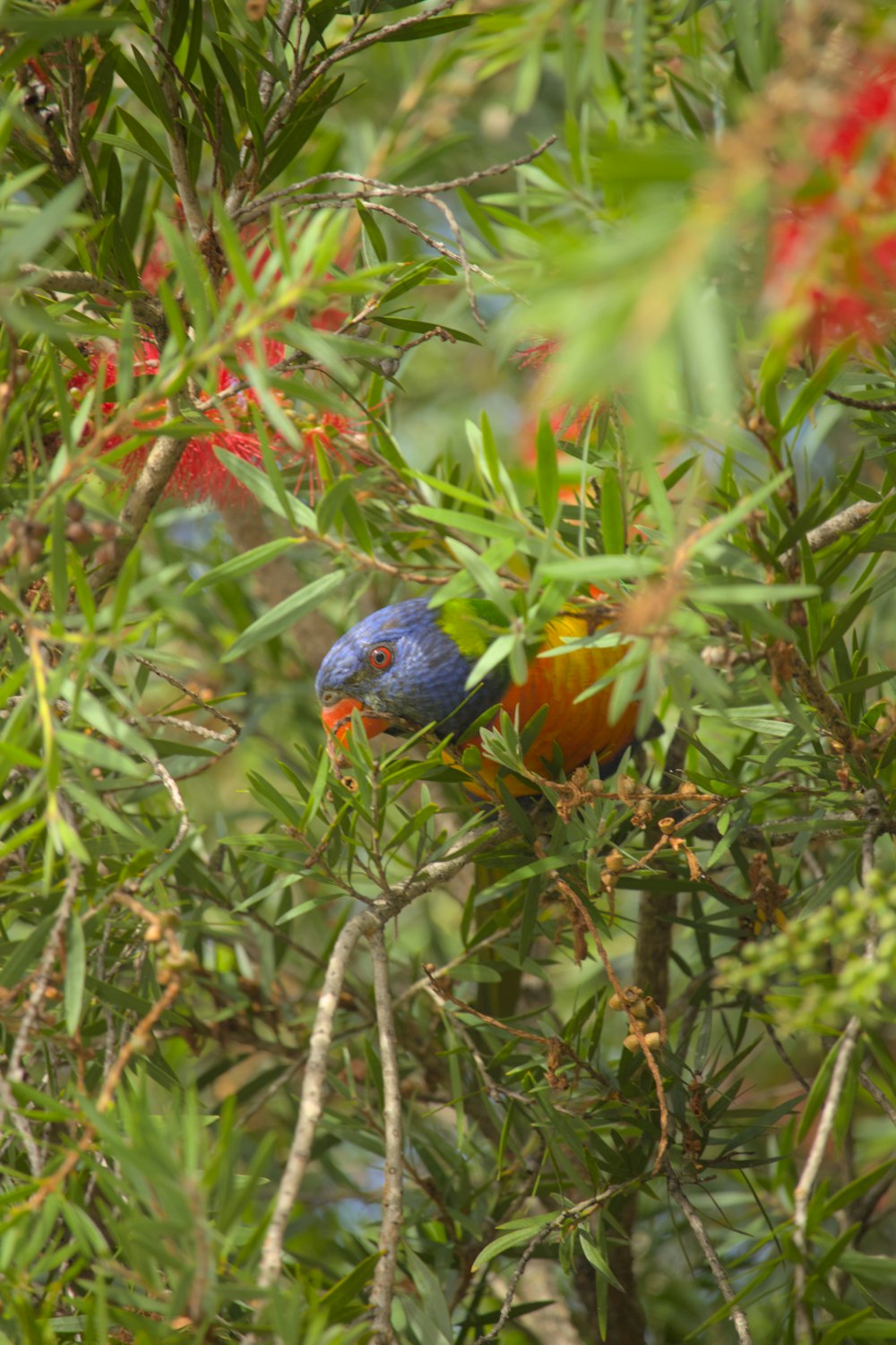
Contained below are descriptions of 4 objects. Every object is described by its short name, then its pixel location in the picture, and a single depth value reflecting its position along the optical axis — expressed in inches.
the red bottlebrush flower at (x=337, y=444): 181.0
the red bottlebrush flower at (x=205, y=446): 182.9
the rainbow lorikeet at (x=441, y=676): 187.0
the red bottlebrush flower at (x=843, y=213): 109.9
